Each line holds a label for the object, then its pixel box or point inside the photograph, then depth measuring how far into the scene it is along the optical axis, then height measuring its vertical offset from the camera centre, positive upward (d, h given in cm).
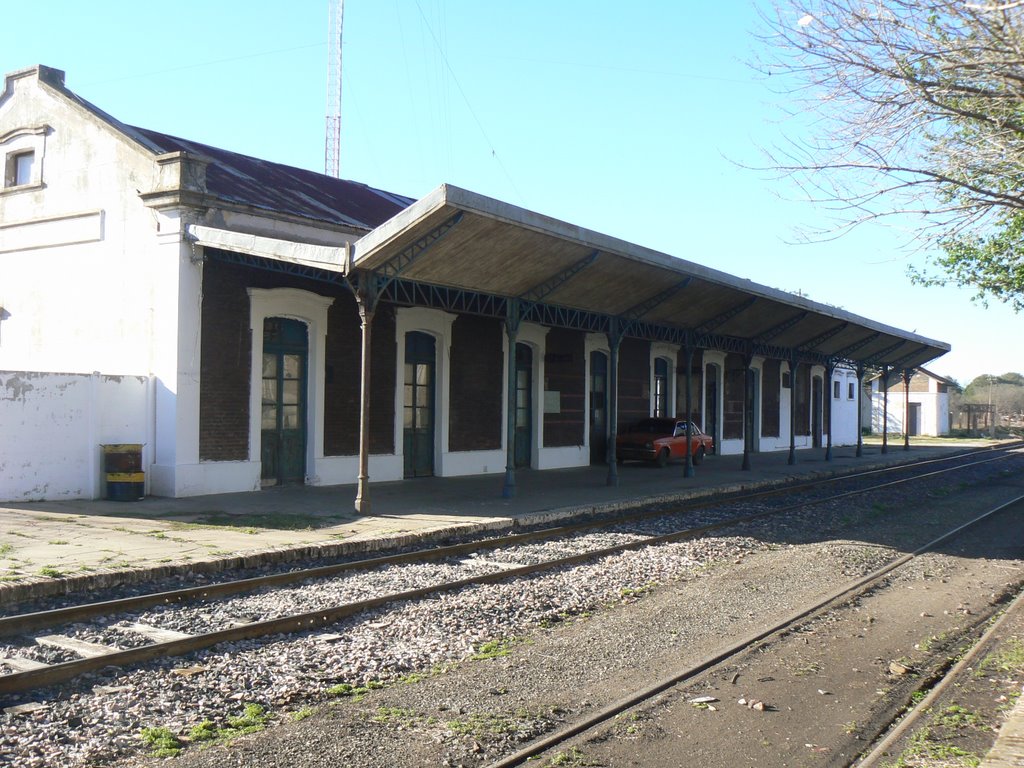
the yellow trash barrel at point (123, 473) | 1453 -81
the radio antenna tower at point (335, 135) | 4091 +1328
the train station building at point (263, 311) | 1425 +221
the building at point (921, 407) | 6419 +161
